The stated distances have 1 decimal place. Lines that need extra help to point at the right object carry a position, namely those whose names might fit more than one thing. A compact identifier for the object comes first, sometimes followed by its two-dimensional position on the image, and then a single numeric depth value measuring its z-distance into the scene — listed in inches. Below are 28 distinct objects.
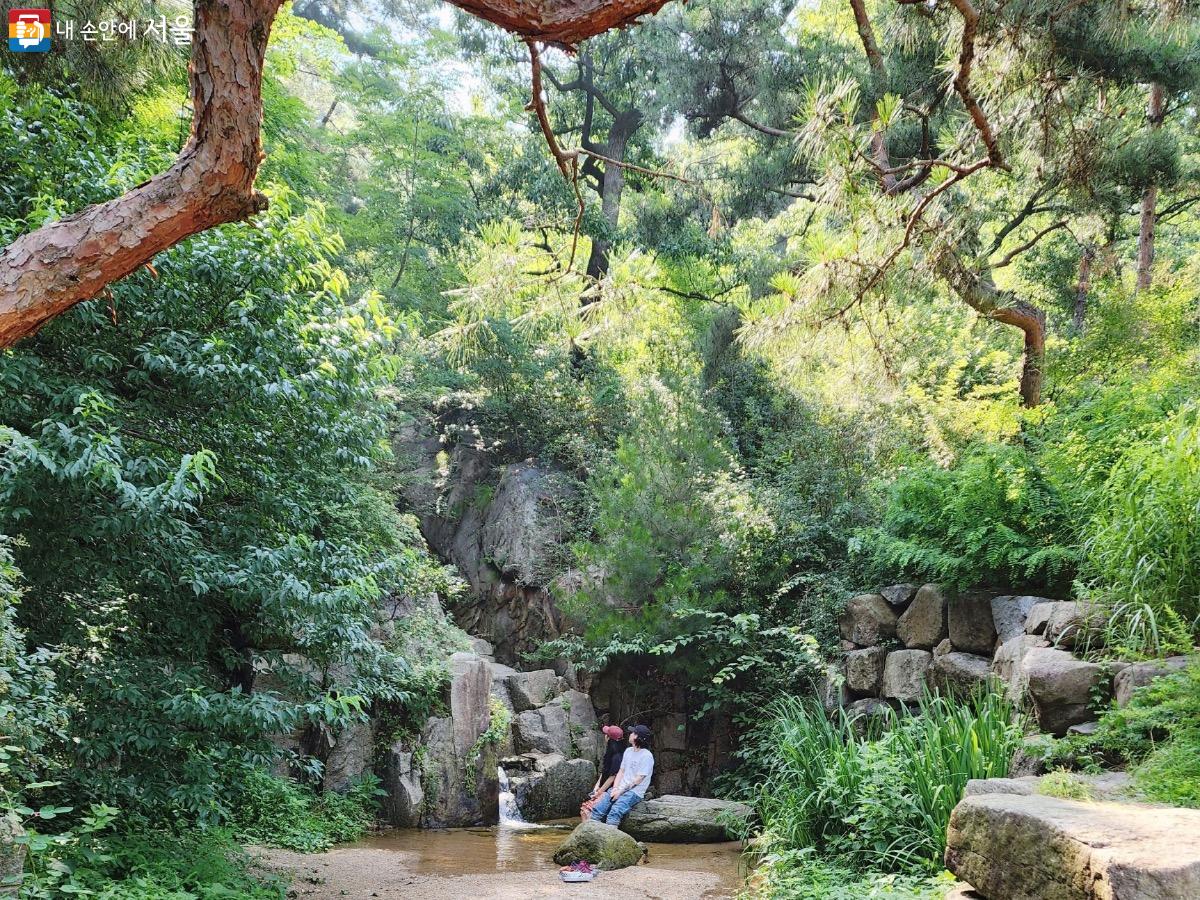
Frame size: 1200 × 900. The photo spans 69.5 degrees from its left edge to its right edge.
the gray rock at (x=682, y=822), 303.1
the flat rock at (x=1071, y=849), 99.3
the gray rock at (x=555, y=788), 369.4
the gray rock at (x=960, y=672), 257.3
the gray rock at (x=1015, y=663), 206.7
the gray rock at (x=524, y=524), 510.6
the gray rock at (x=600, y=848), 262.2
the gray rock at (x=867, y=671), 307.9
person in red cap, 312.4
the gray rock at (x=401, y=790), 344.5
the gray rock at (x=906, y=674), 286.2
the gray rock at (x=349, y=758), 344.5
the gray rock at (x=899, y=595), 307.6
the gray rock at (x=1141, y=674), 169.5
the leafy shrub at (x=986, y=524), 252.7
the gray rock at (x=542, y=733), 402.0
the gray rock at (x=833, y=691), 312.5
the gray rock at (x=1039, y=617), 221.6
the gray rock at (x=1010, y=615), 248.7
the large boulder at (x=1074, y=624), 195.8
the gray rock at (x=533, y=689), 417.1
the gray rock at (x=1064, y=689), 182.4
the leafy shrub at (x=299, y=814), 276.4
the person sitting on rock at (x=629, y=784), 303.9
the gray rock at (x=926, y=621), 285.9
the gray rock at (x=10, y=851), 130.3
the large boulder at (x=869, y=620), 312.5
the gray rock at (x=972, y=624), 266.8
